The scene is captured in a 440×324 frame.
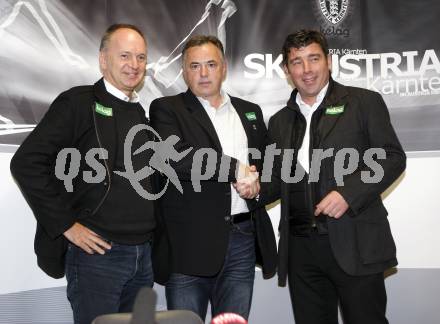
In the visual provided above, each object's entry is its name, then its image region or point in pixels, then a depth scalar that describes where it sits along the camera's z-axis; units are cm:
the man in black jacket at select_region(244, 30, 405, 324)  267
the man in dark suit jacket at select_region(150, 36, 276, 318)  269
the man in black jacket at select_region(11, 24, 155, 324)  236
